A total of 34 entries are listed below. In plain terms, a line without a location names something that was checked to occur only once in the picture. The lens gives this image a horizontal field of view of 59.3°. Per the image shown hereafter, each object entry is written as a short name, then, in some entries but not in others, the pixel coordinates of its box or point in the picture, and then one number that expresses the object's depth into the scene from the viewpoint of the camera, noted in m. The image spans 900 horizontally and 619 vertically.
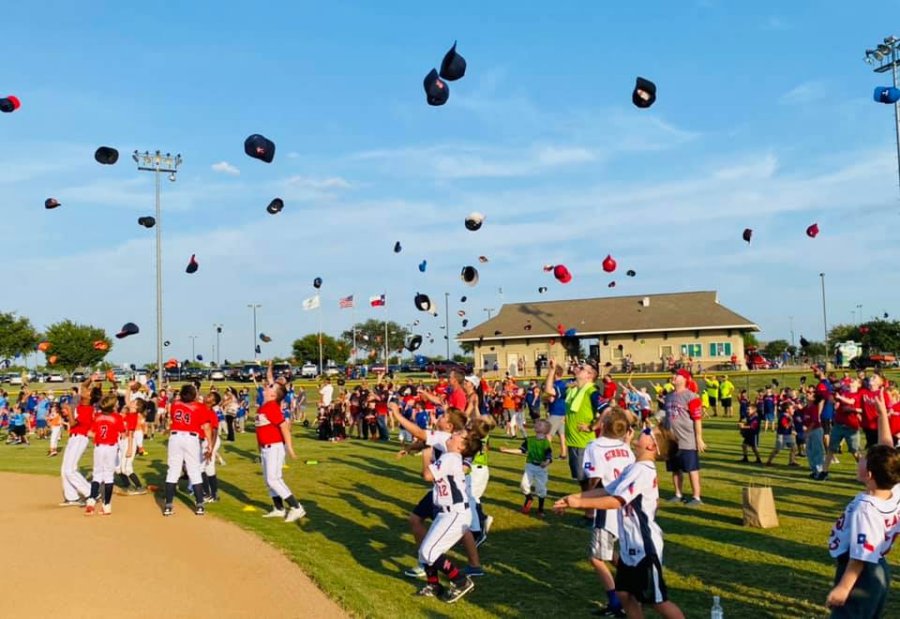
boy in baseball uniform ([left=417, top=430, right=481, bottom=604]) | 7.43
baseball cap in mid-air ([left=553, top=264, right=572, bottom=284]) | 25.13
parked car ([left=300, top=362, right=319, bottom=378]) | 81.81
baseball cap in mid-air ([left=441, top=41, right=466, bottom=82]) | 14.12
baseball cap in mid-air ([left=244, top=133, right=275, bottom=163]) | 17.56
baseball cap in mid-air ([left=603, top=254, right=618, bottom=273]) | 27.28
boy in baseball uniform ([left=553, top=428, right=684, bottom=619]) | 5.47
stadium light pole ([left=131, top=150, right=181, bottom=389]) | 41.50
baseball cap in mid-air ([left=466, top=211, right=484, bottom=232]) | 22.45
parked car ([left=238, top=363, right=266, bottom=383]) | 69.65
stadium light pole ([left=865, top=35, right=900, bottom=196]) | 34.53
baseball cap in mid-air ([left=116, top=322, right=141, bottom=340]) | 28.50
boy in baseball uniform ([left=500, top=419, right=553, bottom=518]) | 11.07
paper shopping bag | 10.38
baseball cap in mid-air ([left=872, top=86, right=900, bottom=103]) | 21.44
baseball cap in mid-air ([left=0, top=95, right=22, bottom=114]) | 16.67
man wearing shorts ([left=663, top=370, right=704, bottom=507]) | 11.76
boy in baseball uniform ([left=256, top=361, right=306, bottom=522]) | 11.36
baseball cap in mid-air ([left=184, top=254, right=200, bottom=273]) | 26.77
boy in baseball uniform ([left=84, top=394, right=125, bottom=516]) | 11.89
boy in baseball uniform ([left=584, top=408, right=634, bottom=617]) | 6.69
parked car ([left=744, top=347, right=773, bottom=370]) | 62.96
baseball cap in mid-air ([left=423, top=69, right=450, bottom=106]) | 14.53
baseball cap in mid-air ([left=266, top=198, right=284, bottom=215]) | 22.38
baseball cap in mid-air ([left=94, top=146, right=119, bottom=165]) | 22.34
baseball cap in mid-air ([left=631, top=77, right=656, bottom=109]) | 15.18
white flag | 56.16
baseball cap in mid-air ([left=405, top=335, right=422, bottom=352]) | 27.25
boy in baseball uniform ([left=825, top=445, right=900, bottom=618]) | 4.59
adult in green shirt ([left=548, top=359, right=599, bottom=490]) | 10.85
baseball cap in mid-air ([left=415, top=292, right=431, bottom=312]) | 25.30
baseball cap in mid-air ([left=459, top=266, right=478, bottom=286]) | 25.22
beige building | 61.34
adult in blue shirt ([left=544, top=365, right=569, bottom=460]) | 12.43
